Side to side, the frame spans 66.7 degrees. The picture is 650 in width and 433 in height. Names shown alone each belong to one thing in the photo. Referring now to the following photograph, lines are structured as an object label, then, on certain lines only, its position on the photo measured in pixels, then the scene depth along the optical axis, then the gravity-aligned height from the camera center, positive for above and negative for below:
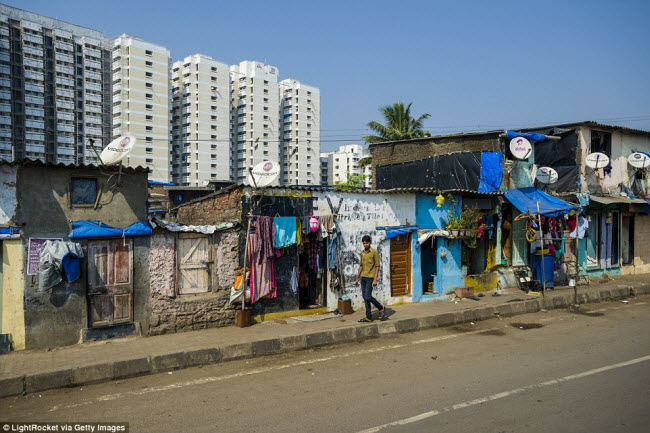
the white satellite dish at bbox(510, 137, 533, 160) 16.42 +2.24
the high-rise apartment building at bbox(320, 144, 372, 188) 175.25 +19.41
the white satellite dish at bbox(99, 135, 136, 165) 9.40 +1.28
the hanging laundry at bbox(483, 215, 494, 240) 16.50 -0.31
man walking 11.33 -1.28
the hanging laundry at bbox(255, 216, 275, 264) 11.30 -0.46
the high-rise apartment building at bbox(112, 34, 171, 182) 107.06 +26.19
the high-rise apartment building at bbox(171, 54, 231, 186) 124.69 +25.26
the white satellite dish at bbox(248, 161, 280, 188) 11.11 +0.93
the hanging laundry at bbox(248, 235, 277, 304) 11.21 -1.33
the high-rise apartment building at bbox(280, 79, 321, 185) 147.00 +27.00
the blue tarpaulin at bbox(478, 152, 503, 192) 16.94 +1.49
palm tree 46.25 +8.60
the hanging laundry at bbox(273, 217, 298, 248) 11.60 -0.36
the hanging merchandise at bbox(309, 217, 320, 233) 12.14 -0.20
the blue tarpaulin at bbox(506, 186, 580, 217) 15.99 +0.42
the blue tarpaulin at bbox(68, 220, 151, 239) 9.30 -0.26
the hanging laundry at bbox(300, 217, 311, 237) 12.06 -0.25
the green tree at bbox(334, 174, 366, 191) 66.75 +4.93
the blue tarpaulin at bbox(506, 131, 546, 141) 16.98 +2.78
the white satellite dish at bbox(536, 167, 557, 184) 18.31 +1.46
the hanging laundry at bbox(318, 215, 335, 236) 12.30 -0.18
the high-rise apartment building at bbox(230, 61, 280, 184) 138.00 +29.41
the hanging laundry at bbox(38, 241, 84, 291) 8.87 -0.84
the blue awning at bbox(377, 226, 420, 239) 13.87 -0.43
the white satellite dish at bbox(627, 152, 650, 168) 20.64 +2.27
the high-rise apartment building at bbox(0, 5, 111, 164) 85.38 +24.46
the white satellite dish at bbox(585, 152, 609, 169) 18.59 +2.05
